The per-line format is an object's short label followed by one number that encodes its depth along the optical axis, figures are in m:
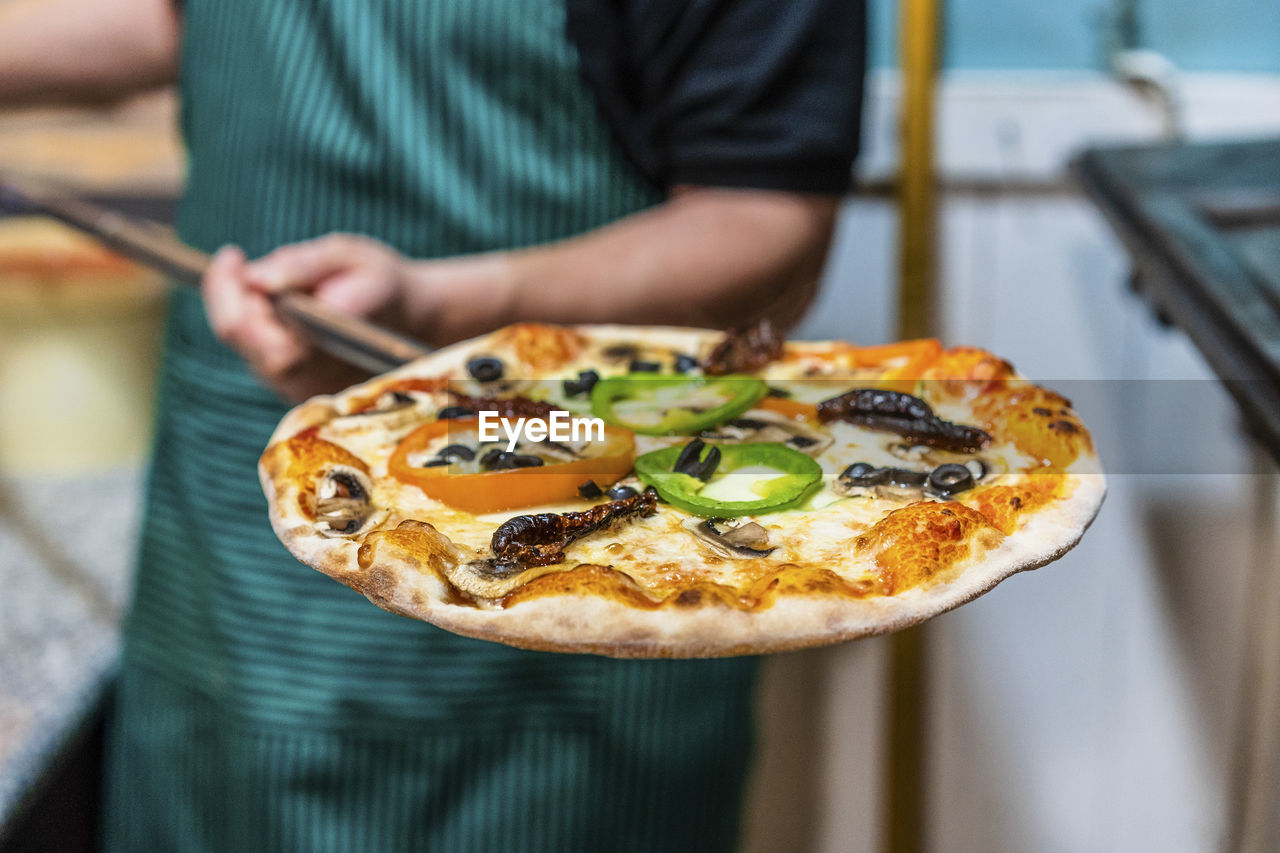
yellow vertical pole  1.69
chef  1.15
